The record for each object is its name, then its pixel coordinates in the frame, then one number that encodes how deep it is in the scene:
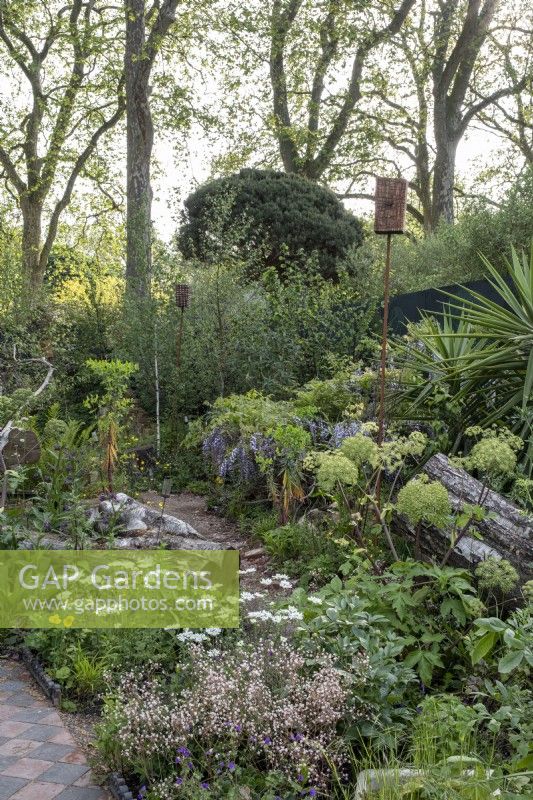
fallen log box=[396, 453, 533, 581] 3.71
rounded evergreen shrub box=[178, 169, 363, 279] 12.04
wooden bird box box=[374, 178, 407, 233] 4.54
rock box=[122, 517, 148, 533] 5.41
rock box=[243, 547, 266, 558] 5.40
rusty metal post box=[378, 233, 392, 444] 4.45
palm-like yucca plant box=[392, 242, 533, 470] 5.07
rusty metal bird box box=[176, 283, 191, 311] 8.62
